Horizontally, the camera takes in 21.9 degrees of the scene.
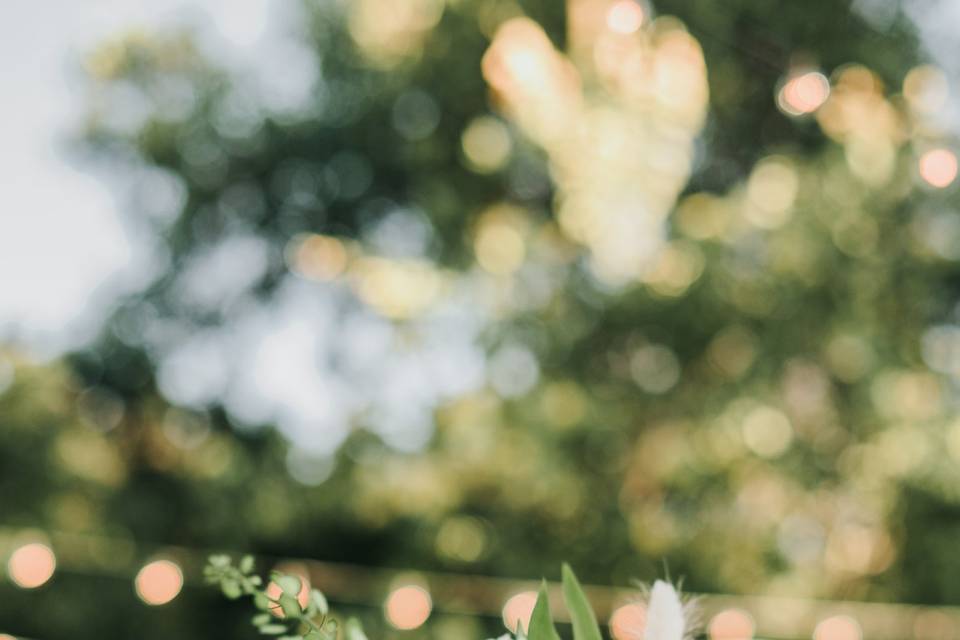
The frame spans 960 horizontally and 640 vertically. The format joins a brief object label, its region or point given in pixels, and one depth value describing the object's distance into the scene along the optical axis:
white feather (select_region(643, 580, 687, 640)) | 1.10
